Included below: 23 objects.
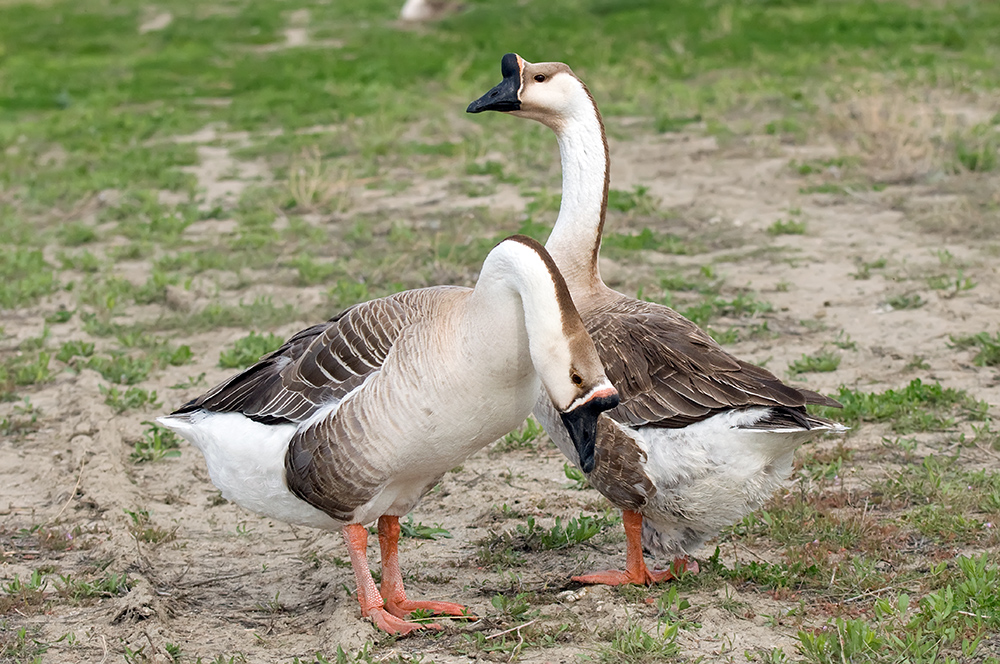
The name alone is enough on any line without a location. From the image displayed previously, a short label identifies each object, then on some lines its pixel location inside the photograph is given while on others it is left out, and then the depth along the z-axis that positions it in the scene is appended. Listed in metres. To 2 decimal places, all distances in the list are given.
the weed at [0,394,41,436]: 12.02
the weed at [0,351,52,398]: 13.00
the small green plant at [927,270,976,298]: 13.99
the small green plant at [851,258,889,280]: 15.10
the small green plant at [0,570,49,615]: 8.34
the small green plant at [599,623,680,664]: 7.10
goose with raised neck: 7.84
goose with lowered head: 6.76
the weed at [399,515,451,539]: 9.87
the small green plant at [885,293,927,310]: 13.88
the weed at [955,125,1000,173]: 19.19
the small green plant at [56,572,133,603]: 8.55
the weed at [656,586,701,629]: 7.67
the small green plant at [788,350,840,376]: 12.37
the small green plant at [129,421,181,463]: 11.52
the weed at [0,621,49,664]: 7.56
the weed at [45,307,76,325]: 15.37
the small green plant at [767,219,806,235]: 17.14
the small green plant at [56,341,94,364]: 13.91
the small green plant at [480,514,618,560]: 9.36
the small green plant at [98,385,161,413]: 12.48
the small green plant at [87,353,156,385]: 13.25
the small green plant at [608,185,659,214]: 18.77
